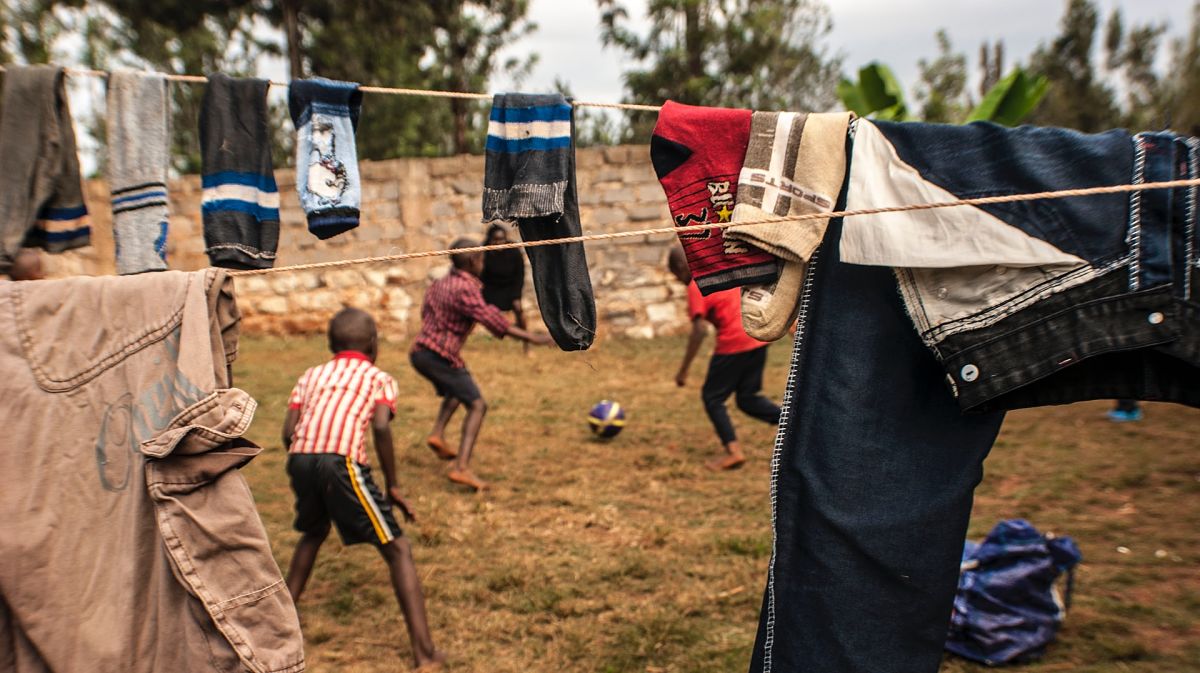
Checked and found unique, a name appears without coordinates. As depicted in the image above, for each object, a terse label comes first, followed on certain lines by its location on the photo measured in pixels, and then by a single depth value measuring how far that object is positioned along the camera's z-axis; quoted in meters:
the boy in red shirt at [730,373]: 6.04
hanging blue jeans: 2.21
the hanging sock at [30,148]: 2.60
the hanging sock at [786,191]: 2.21
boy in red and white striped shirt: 3.51
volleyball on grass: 6.78
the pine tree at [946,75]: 23.08
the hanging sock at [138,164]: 2.68
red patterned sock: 2.29
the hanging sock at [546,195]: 2.45
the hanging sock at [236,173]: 2.64
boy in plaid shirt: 5.70
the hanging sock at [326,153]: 2.63
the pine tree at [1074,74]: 24.48
